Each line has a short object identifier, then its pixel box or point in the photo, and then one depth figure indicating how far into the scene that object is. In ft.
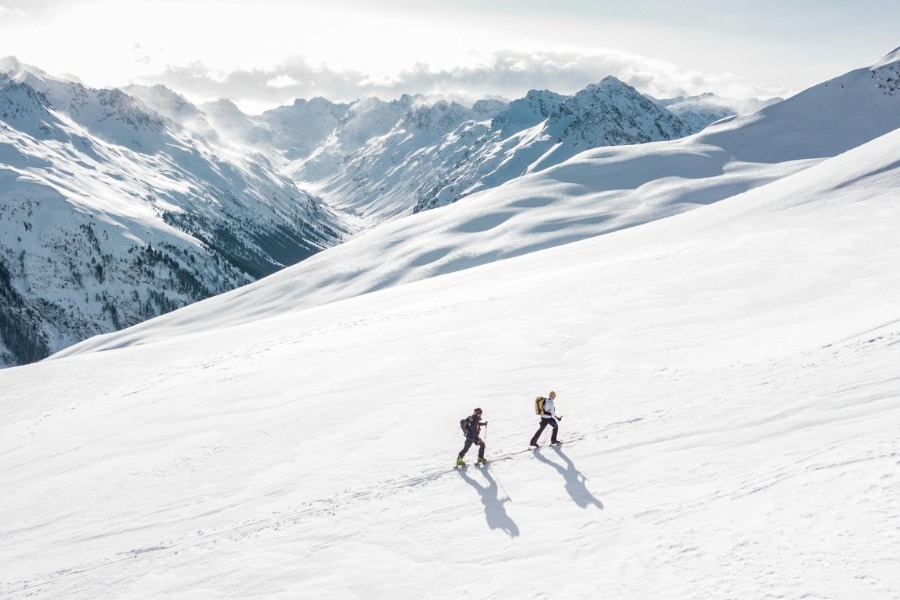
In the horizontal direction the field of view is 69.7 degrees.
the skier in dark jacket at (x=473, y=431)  51.57
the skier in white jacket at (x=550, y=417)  52.49
